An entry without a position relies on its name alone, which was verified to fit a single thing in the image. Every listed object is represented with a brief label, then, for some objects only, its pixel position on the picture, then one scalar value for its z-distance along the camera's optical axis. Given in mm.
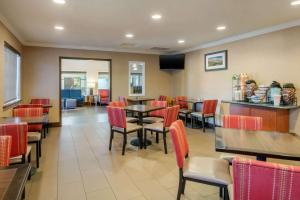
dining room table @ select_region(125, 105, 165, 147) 4245
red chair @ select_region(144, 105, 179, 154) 3908
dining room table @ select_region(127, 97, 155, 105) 7195
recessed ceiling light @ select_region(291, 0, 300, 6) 3209
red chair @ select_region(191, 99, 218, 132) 5578
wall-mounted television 7375
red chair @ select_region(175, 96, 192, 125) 6719
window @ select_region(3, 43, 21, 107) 4473
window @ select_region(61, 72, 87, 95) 12930
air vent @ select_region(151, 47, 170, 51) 7117
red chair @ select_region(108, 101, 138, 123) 4910
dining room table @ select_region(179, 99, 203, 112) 6332
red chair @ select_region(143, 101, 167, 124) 4821
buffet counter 4027
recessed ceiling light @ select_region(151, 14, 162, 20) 3754
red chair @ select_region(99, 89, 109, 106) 12445
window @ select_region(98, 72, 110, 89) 13469
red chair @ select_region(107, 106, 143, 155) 3789
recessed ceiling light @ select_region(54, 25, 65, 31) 4449
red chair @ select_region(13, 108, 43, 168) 3904
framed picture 5781
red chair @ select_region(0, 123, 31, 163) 2430
